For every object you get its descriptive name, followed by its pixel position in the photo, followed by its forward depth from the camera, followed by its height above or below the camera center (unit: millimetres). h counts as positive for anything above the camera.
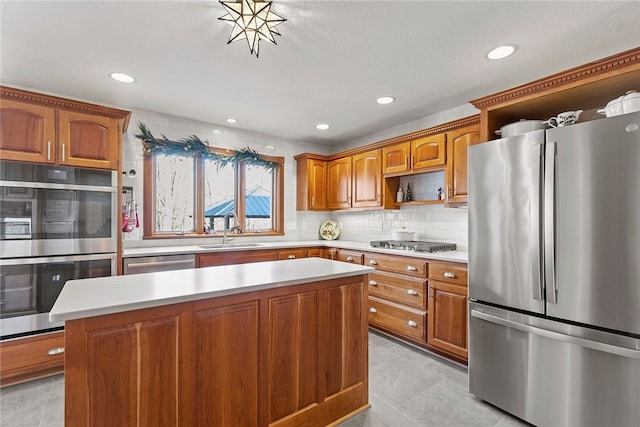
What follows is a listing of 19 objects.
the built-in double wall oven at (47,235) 2266 -155
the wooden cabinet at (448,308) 2539 -860
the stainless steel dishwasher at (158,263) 2764 -473
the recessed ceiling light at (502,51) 2029 +1156
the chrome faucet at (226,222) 3763 -99
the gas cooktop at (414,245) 2991 -345
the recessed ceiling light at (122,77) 2496 +1204
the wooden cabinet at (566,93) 1802 +851
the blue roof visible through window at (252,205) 4004 +140
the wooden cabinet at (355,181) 3865 +470
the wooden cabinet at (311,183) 4445 +490
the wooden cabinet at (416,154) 3125 +692
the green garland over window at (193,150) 3383 +822
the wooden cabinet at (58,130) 2268 +715
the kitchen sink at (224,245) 3490 -384
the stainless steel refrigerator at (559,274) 1552 -369
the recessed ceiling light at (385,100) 2965 +1188
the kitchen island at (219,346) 1180 -641
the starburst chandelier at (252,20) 1626 +1151
